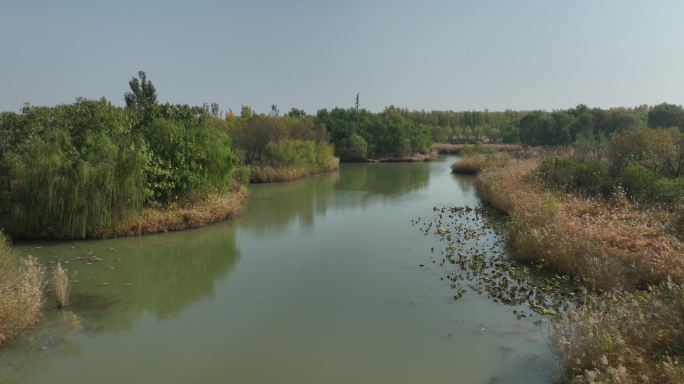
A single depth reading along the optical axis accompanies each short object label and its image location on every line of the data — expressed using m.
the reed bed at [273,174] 36.94
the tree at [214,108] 81.95
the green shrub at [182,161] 19.41
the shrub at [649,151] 20.42
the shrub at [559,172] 21.88
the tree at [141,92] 35.88
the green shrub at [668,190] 16.12
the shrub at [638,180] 18.17
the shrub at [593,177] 20.09
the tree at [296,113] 74.74
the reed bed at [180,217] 17.73
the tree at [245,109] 75.05
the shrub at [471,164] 42.50
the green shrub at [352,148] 61.47
